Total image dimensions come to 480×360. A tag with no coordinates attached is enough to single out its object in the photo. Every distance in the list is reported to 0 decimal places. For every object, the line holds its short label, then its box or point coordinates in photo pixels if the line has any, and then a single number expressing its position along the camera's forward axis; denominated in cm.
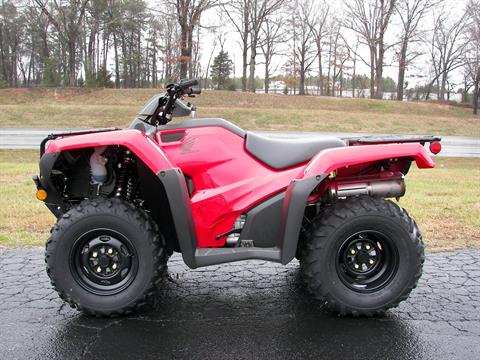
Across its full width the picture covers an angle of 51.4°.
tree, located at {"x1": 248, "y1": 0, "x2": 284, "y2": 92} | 4415
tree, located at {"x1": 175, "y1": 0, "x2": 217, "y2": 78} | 3559
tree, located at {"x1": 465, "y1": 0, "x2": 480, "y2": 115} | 3469
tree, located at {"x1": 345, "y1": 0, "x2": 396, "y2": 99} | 4609
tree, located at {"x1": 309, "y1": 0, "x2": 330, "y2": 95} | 5278
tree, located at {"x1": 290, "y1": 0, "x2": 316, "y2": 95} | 5034
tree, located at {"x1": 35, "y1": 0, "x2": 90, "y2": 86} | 3966
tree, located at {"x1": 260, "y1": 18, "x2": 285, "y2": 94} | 4842
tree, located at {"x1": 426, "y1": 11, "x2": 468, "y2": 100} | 5074
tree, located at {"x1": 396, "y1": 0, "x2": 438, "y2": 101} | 4656
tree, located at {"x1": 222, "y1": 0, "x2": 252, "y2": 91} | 4323
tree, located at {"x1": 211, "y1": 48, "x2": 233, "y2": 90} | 5594
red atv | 345
